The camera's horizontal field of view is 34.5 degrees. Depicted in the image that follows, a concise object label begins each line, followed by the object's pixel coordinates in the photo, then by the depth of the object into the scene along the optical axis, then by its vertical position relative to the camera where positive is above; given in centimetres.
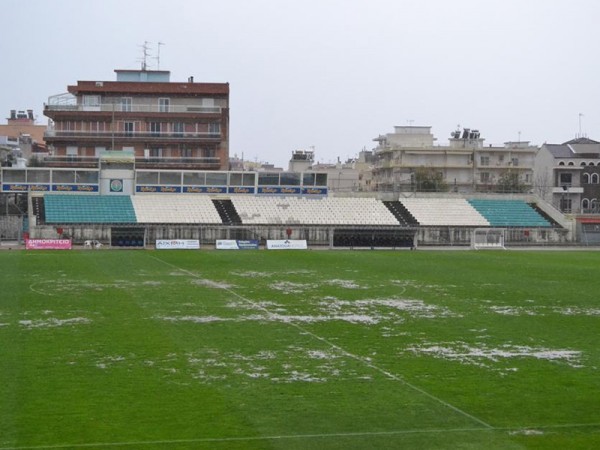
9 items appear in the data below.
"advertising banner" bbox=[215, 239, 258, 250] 7400 -175
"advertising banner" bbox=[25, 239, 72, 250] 6962 -180
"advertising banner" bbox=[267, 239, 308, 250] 7538 -172
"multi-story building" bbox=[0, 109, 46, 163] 14984 +1630
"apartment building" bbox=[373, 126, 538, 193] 12400 +801
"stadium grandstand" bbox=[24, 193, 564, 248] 7556 +31
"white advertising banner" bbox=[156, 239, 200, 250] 7275 -173
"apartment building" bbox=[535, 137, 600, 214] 11175 +546
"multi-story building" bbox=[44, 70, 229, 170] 9744 +997
